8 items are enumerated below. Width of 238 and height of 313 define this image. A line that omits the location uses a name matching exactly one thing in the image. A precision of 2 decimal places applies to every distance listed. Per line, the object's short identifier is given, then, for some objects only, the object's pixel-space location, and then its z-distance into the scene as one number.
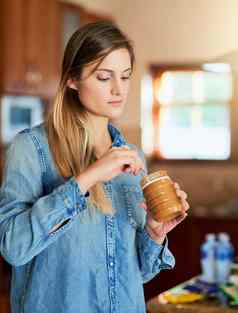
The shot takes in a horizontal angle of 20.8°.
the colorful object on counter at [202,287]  2.27
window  5.39
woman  1.27
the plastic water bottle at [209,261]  2.55
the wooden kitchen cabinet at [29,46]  3.85
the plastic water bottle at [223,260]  2.57
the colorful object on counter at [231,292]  2.09
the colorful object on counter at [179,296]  2.11
